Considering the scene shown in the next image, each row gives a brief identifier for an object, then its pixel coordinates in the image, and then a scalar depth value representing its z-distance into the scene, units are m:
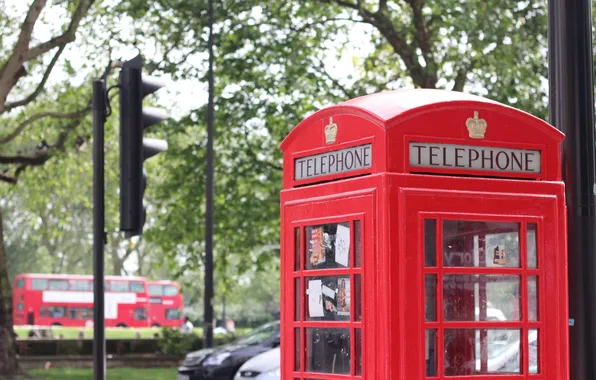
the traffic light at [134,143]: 7.88
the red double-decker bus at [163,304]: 63.66
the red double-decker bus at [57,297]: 56.69
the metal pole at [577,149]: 6.01
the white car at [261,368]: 14.68
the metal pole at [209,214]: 22.38
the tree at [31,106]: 22.81
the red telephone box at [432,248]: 5.25
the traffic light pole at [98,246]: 8.67
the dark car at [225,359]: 17.92
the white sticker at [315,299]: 5.66
